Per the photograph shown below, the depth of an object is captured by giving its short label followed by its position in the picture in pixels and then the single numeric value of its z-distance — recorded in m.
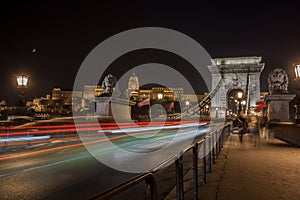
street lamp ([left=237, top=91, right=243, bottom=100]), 20.50
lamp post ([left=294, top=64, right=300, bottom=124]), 12.77
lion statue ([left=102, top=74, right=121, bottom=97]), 21.12
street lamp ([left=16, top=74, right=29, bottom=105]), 14.34
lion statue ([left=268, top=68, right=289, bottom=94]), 20.73
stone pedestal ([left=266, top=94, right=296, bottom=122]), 19.05
